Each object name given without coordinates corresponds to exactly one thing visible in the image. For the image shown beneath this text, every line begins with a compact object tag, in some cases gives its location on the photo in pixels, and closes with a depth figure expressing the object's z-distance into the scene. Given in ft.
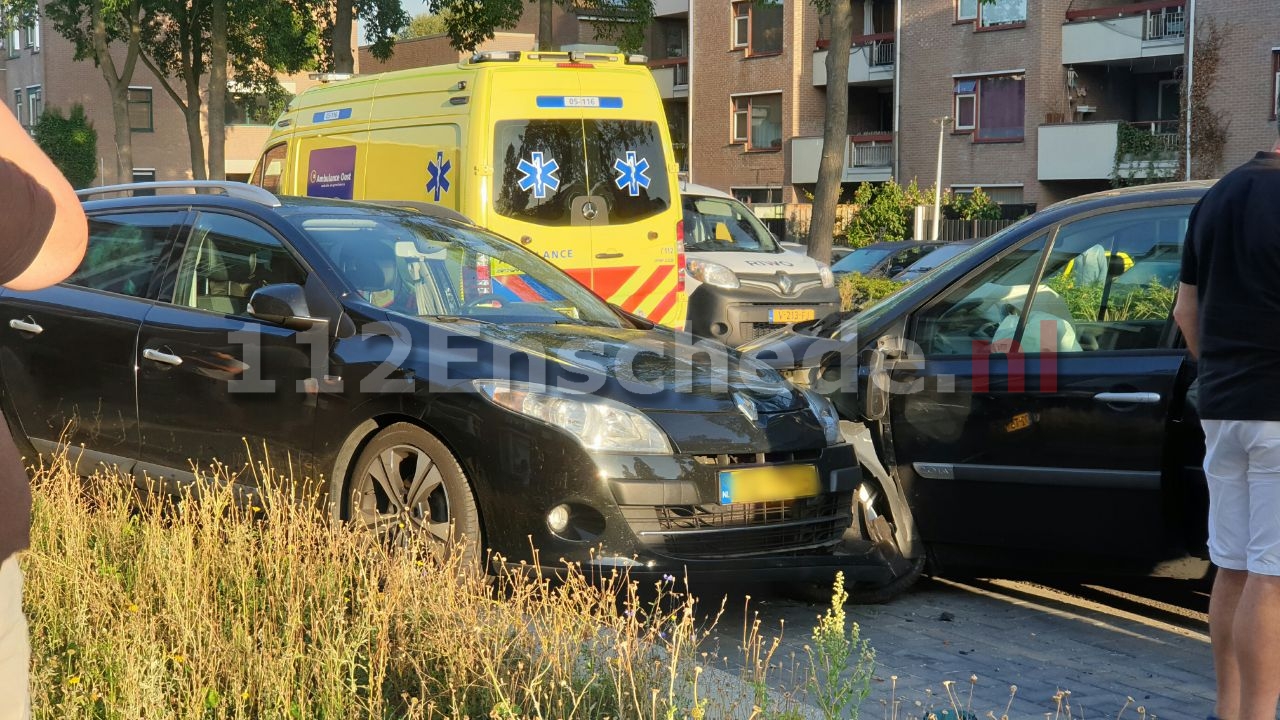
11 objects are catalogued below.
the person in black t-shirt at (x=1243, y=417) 12.58
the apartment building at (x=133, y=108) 186.80
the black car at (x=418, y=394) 16.52
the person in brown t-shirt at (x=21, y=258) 6.06
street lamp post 124.57
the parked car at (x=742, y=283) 46.34
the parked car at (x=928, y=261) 71.15
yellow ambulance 35.70
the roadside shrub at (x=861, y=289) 61.16
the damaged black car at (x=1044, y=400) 17.22
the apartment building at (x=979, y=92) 120.26
